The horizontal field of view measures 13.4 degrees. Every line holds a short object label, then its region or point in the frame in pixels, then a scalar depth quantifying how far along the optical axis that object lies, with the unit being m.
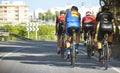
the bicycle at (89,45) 20.53
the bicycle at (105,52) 15.62
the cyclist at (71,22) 17.19
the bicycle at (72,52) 16.41
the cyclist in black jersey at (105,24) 16.06
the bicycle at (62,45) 20.89
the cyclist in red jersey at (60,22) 20.83
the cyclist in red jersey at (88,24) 20.31
